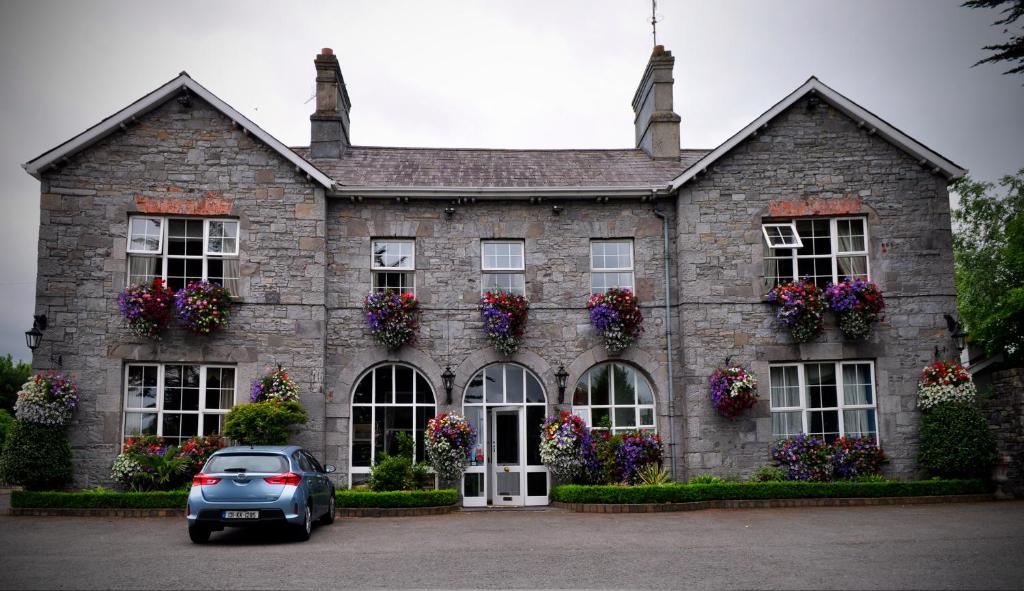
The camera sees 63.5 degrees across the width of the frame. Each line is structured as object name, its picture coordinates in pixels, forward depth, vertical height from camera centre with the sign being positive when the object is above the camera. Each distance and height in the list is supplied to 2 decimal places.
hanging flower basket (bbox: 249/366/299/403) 16.67 +0.57
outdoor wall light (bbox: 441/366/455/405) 17.84 +0.75
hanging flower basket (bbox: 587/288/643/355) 17.77 +2.03
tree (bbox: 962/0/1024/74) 13.56 +5.86
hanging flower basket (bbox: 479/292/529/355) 17.59 +2.00
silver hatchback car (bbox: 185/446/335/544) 11.27 -1.03
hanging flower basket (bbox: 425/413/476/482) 16.94 -0.60
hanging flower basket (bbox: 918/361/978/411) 17.11 +0.43
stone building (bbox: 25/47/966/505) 17.25 +3.01
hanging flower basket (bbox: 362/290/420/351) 17.52 +2.07
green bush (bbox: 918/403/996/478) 16.73 -0.76
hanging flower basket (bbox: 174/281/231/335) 16.72 +2.24
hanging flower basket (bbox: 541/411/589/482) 17.08 -0.70
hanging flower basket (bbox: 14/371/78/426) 15.92 +0.38
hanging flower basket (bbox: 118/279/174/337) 16.62 +2.23
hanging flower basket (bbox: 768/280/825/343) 17.38 +2.08
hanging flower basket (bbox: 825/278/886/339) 17.36 +2.16
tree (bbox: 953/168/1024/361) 24.61 +4.93
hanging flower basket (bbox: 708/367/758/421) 17.08 +0.39
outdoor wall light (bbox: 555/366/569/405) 17.98 +0.68
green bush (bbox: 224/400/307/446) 15.66 -0.11
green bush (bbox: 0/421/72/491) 15.74 -0.72
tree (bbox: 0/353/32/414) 44.09 +2.14
